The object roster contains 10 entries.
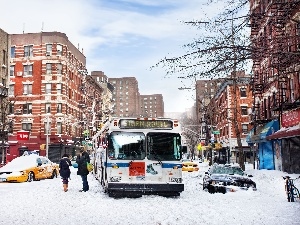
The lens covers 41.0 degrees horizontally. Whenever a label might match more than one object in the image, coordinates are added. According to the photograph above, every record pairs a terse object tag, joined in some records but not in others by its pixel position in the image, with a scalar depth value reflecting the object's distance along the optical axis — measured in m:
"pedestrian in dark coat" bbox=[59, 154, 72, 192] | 16.88
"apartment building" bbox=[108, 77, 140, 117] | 173.75
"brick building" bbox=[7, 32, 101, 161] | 57.91
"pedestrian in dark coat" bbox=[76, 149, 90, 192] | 16.73
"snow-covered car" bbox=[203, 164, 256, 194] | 15.70
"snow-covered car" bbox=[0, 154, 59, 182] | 22.11
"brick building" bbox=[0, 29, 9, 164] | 40.28
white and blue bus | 14.23
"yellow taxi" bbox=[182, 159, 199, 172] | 40.00
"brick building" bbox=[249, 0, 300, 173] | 7.88
